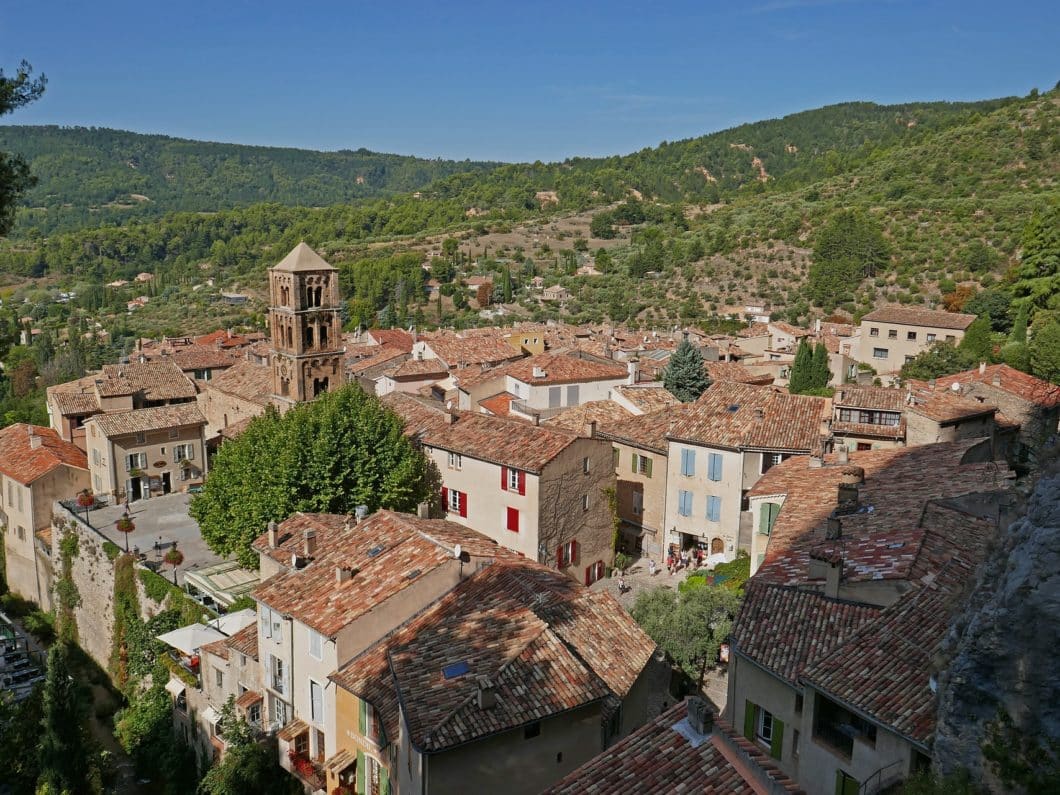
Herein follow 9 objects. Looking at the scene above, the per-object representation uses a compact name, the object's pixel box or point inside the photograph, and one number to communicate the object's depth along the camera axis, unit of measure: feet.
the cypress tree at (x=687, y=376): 164.66
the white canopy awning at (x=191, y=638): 92.32
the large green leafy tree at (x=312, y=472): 106.42
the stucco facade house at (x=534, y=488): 104.32
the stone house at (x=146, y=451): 144.15
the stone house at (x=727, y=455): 110.11
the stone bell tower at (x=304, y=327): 155.12
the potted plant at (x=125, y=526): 124.77
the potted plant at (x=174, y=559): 114.11
